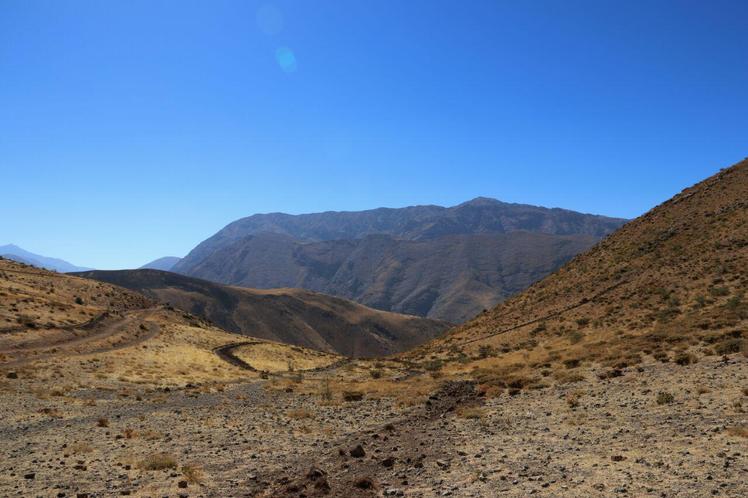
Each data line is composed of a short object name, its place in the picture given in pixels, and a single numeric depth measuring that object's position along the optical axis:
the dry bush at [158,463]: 14.73
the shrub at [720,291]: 36.78
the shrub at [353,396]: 26.98
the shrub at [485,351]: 43.74
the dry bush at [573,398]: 18.58
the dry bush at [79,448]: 16.42
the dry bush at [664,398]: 16.63
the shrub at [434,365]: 40.08
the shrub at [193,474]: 13.47
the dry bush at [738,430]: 12.48
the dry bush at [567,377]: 22.86
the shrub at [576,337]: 38.94
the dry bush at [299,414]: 22.45
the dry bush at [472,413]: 19.02
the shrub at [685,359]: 21.76
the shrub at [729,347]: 22.19
